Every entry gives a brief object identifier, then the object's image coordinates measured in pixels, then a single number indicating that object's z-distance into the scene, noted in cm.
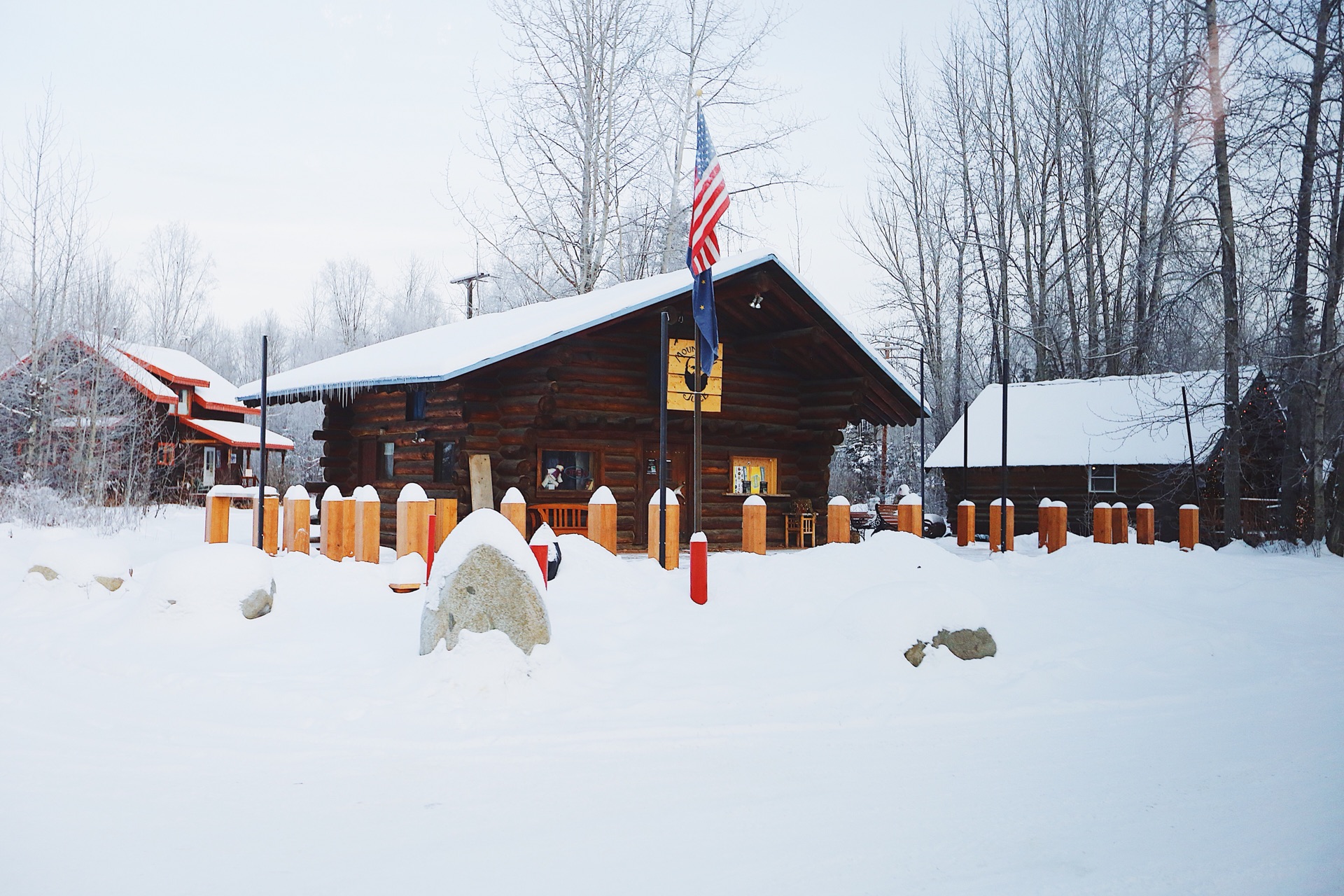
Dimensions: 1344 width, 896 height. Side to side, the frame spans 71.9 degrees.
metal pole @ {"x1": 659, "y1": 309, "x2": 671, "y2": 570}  1085
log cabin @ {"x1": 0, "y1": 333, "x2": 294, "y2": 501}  2333
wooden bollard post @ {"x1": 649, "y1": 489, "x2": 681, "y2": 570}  1154
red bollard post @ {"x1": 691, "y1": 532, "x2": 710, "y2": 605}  933
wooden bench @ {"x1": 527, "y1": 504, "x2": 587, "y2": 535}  1582
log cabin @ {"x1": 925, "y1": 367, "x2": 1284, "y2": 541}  2452
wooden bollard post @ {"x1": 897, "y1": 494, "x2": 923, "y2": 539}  1473
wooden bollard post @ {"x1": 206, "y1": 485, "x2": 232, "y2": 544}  1246
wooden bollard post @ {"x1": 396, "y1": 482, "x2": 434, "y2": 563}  1095
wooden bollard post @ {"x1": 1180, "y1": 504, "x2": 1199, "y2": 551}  1680
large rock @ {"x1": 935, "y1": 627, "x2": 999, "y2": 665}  777
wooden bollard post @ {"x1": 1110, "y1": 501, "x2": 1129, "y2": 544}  1756
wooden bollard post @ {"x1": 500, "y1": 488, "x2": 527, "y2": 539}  1148
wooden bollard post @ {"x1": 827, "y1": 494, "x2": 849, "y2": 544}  1391
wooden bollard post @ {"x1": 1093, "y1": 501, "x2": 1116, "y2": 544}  1711
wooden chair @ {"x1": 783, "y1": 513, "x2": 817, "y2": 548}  1916
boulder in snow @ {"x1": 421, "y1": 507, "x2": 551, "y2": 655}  673
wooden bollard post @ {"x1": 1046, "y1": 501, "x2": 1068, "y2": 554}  1716
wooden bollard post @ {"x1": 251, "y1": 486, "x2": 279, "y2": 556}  1373
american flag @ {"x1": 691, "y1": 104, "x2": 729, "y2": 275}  1032
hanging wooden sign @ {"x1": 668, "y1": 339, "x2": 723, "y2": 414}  1591
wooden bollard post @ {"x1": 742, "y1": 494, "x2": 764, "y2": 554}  1282
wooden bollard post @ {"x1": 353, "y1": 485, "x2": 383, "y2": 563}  1188
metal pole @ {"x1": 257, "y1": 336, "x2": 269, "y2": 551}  1150
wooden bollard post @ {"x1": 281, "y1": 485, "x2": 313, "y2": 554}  1291
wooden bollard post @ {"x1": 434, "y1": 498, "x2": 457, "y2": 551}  1213
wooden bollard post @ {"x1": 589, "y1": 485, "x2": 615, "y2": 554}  1156
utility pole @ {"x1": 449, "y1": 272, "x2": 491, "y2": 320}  3286
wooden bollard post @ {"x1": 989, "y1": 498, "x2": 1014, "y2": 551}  1553
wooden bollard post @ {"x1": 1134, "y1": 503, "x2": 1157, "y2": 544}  1642
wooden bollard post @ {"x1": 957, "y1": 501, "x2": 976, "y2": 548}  1812
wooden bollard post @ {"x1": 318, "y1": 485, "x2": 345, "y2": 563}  1249
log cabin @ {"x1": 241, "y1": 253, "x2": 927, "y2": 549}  1479
